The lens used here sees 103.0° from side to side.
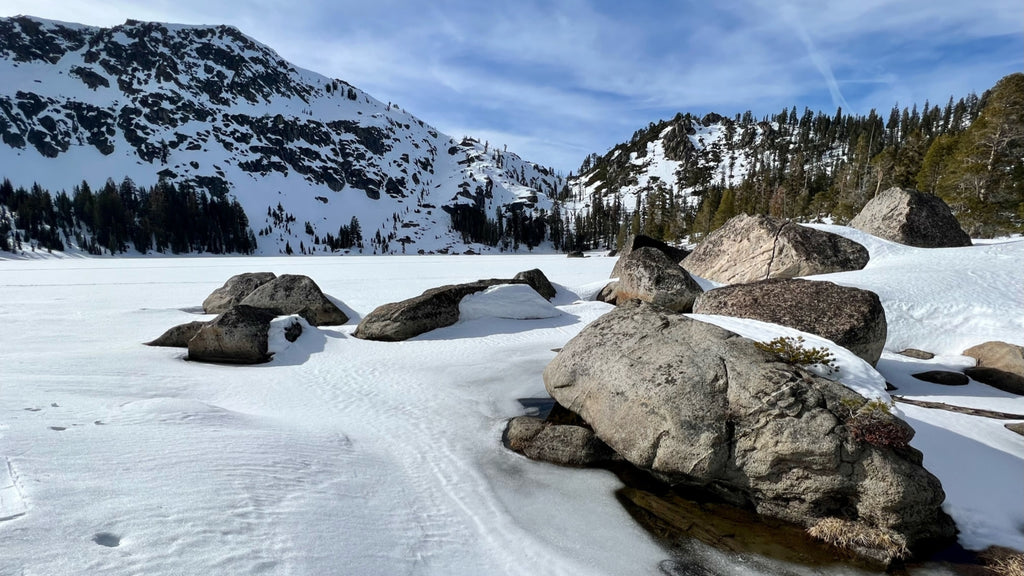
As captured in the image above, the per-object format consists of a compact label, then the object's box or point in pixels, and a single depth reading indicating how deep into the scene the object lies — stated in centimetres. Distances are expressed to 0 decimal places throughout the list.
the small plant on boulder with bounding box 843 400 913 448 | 541
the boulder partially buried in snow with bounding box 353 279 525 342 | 1537
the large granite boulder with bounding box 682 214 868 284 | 1930
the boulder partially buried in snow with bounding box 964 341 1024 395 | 975
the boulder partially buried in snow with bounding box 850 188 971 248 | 2188
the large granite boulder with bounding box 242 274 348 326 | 1750
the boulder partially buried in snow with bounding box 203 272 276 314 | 1984
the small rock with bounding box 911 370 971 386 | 992
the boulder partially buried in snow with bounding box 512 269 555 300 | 2162
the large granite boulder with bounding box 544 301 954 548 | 531
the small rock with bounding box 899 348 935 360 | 1188
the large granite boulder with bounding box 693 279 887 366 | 978
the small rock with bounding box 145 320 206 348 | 1322
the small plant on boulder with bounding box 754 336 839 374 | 688
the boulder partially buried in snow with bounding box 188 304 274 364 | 1218
